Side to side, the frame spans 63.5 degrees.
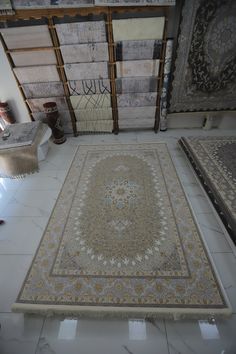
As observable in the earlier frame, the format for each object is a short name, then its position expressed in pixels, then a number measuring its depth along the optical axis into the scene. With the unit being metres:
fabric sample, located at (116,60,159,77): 2.21
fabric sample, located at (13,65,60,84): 2.25
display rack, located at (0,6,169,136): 1.92
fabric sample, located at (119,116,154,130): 2.68
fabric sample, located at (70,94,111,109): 2.47
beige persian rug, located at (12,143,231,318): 1.13
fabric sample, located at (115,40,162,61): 2.08
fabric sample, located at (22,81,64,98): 2.38
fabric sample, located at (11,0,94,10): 1.85
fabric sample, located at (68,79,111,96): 2.36
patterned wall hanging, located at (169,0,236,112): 1.97
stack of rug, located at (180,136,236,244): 1.54
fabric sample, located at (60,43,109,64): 2.10
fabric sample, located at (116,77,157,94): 2.33
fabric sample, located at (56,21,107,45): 1.98
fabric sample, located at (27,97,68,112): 2.50
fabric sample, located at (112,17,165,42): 1.95
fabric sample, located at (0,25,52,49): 2.01
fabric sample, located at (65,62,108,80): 2.23
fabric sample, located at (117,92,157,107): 2.45
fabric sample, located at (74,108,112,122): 2.59
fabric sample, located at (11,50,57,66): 2.16
